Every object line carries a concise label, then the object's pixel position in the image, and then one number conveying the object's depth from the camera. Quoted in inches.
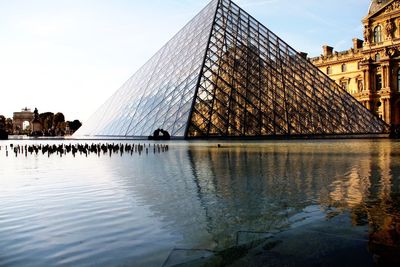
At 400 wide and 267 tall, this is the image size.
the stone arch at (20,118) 6117.1
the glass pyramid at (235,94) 1365.7
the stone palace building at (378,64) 2324.1
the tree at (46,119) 5570.9
